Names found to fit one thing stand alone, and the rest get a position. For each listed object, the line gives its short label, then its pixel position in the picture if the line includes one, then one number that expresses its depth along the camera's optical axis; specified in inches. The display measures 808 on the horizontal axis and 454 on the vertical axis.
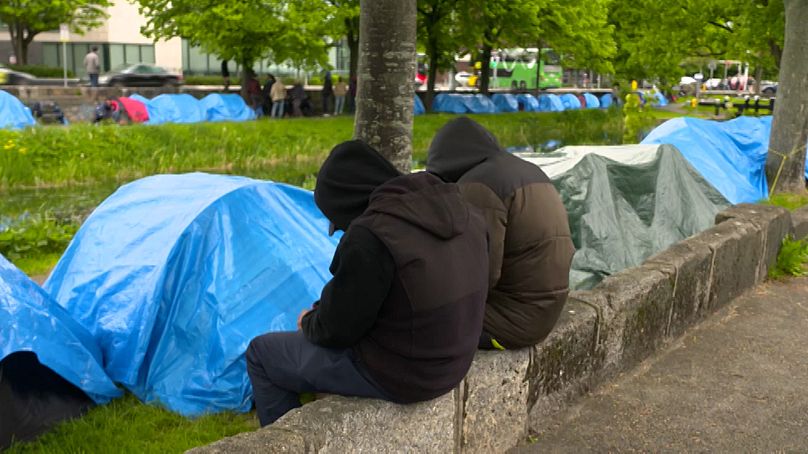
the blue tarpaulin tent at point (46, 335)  179.3
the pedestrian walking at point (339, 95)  1139.9
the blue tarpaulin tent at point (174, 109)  902.4
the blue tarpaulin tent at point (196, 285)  199.3
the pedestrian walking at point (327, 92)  1128.7
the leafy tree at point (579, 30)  992.2
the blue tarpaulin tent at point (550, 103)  1501.0
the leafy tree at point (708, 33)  660.1
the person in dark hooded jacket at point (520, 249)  151.9
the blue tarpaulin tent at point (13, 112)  749.3
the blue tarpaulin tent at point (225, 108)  944.9
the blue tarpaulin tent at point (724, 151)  414.3
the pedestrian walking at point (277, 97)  1053.2
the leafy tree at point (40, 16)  1289.0
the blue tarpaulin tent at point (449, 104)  1240.8
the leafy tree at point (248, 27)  887.7
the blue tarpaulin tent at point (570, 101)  1561.3
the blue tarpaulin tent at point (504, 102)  1368.1
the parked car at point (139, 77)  1314.0
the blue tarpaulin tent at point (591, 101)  1646.2
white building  1878.7
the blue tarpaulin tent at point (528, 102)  1428.4
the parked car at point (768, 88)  1973.7
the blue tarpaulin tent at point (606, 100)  1714.2
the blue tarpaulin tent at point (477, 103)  1264.8
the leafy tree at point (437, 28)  1051.3
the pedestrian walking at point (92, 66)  1157.7
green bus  2140.7
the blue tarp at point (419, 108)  1194.7
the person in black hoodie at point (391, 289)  120.1
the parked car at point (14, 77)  1164.0
